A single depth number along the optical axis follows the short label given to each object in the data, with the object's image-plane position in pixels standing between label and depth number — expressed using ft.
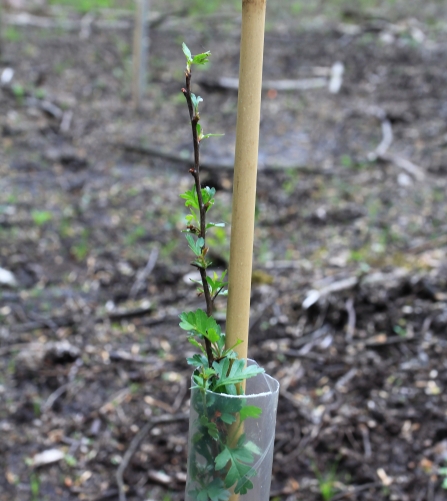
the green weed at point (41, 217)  14.43
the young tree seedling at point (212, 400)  3.43
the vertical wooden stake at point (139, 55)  20.19
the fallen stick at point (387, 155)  16.85
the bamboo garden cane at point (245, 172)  3.31
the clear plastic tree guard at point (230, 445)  3.45
